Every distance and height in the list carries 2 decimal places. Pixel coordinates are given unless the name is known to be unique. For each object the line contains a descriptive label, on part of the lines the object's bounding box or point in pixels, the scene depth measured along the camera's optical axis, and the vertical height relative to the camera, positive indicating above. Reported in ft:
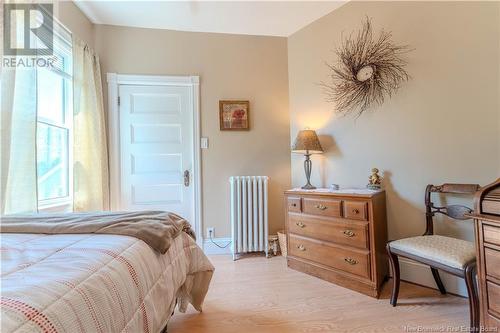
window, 7.46 +1.44
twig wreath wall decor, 7.77 +2.99
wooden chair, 4.90 -1.63
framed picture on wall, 10.36 +2.23
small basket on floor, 9.66 -2.43
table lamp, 8.85 +0.88
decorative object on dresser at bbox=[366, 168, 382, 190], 7.86 -0.29
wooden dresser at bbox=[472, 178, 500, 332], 4.05 -1.25
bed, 1.91 -0.91
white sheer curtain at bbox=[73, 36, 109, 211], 8.33 +1.37
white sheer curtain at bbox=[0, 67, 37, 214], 5.38 +0.78
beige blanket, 3.80 -0.69
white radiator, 9.66 -1.40
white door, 9.89 +1.01
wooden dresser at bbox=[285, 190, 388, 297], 6.75 -1.74
